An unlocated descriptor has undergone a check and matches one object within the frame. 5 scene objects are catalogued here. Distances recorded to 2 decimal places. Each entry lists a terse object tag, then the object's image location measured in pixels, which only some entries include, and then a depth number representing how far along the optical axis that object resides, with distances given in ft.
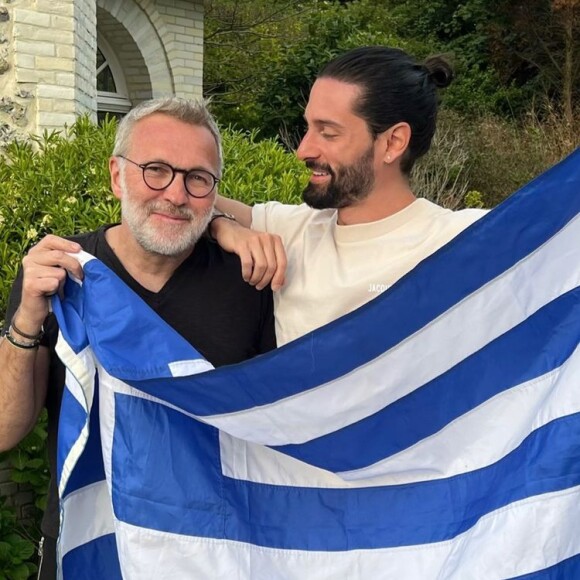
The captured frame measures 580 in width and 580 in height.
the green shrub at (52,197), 11.03
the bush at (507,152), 42.98
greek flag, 6.66
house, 22.49
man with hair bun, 7.50
